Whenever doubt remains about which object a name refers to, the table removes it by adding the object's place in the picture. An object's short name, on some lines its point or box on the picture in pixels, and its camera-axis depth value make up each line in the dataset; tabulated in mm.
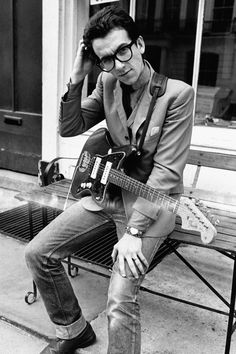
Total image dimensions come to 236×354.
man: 2064
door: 5179
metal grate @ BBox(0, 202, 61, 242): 4203
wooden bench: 2355
